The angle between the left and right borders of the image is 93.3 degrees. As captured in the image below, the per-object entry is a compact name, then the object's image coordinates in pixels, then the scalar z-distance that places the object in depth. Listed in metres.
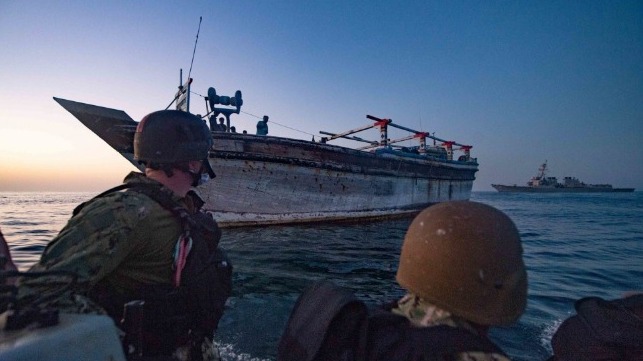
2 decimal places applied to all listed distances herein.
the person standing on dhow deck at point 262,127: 11.40
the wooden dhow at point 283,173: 9.69
